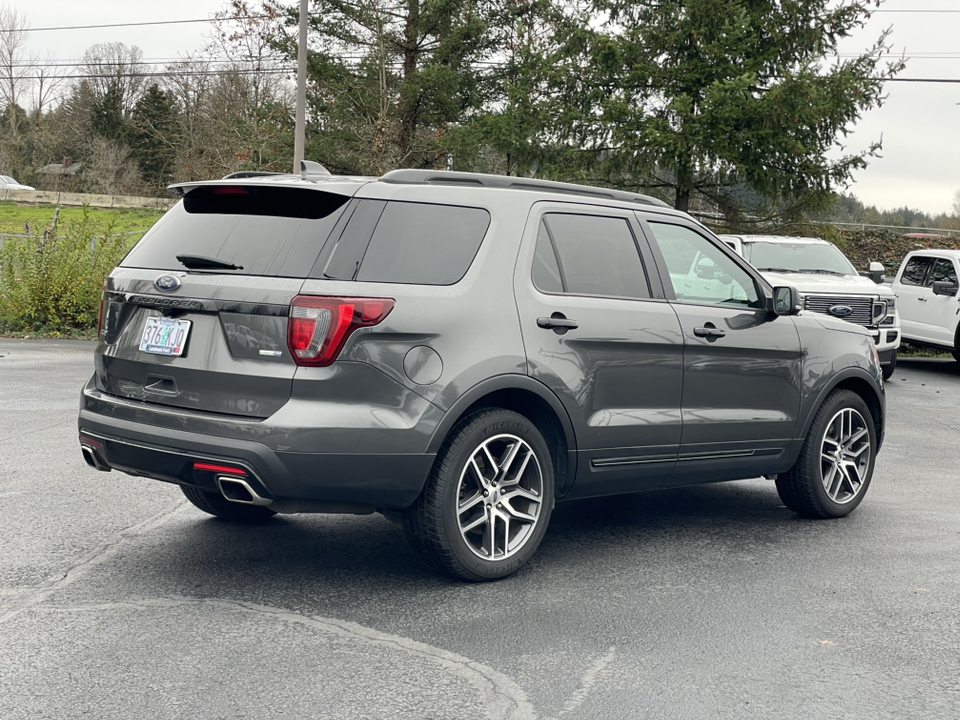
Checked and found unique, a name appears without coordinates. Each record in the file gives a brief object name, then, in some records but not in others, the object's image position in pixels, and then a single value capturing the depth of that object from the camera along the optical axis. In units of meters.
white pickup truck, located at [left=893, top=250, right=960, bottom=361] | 17.48
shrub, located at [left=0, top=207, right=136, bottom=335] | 18.58
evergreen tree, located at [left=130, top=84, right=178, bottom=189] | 66.12
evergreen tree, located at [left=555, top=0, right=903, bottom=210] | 22.53
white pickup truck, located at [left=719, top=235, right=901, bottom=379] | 14.53
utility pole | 22.94
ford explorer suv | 4.66
